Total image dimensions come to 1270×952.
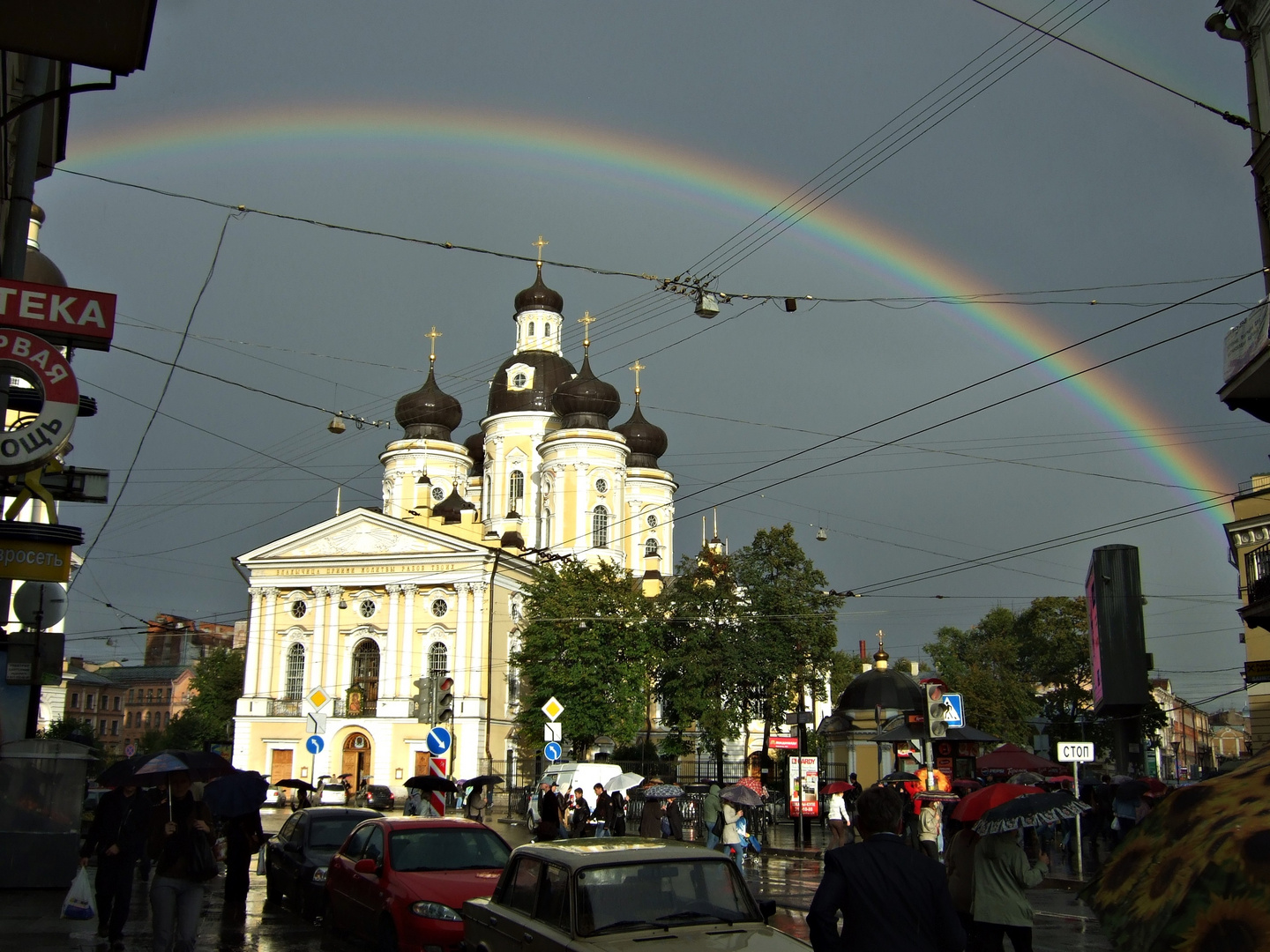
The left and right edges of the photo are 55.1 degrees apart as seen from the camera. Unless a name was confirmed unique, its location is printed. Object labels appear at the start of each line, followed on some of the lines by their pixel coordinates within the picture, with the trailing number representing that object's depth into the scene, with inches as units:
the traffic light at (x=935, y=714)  815.7
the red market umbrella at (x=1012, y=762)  925.2
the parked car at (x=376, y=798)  1568.7
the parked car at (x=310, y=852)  598.2
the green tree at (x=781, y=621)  1856.5
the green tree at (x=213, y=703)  2952.8
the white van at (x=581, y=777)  1445.6
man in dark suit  221.1
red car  434.0
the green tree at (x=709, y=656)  1867.6
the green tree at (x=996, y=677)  2800.2
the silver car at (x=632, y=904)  283.0
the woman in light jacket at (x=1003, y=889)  325.1
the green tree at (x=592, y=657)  1987.0
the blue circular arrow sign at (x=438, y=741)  959.6
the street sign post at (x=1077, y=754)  855.7
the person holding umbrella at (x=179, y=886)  391.2
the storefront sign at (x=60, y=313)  468.1
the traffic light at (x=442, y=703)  1011.3
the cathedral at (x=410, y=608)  2356.1
